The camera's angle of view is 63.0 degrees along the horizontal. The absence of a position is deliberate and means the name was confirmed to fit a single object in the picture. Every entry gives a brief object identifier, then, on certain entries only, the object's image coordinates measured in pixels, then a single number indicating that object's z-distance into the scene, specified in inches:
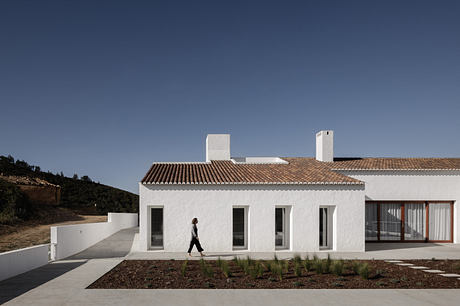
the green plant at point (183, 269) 430.6
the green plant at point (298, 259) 500.6
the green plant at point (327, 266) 447.8
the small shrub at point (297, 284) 380.3
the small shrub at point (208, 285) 376.7
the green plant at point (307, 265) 463.6
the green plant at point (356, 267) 441.6
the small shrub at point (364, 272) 410.9
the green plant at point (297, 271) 428.7
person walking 581.6
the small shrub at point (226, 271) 426.4
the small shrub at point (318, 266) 442.3
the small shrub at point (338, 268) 433.3
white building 642.8
